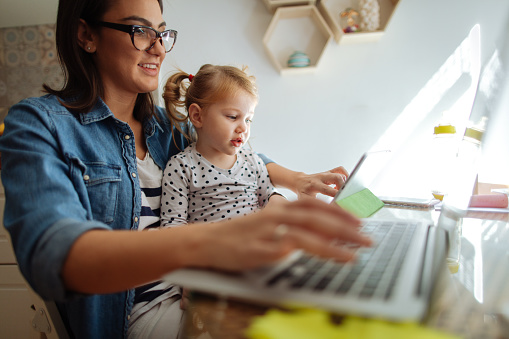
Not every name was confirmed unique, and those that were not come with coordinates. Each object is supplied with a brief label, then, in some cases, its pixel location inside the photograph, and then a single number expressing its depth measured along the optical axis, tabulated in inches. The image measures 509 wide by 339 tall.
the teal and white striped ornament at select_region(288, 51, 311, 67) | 75.2
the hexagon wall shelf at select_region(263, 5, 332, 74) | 77.2
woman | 14.6
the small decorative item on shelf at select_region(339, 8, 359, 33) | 72.7
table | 12.3
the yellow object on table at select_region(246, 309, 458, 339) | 10.8
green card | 32.3
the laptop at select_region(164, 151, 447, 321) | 11.7
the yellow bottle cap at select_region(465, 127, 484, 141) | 31.8
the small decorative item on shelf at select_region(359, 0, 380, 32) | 71.7
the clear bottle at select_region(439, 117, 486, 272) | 29.0
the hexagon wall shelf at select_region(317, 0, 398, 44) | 72.7
